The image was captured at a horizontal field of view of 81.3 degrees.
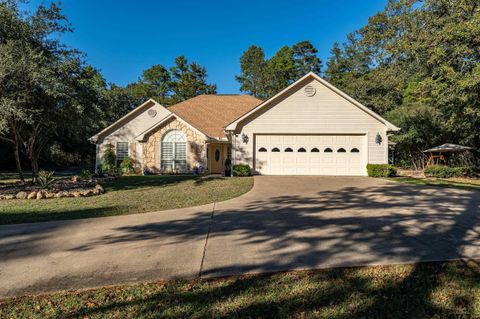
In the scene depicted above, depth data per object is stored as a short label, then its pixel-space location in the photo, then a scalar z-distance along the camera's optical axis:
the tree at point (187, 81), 40.81
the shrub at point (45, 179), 10.42
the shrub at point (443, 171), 16.31
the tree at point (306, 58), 42.06
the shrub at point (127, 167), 18.94
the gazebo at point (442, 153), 19.05
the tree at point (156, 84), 40.19
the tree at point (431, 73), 14.13
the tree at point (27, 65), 9.37
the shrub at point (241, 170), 15.28
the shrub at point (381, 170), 14.82
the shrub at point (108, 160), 18.66
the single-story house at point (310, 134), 15.62
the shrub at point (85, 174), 14.75
